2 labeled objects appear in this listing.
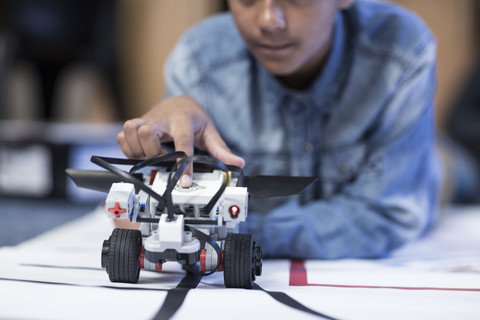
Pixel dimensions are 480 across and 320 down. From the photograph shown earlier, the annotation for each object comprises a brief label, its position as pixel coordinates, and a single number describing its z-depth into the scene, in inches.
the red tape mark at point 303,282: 23.8
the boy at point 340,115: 34.0
